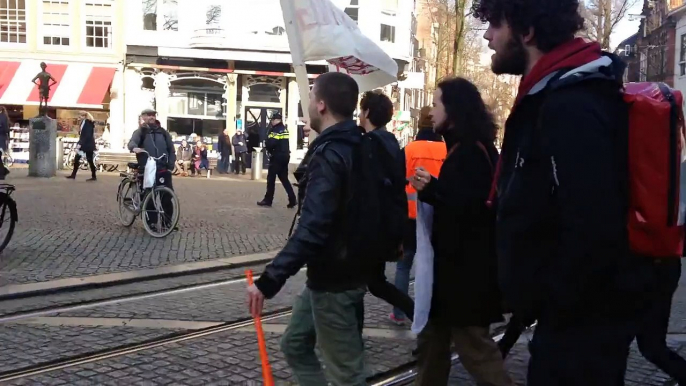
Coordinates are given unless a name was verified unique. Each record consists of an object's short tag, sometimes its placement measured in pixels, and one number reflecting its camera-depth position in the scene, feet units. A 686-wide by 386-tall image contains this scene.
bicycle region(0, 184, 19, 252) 26.21
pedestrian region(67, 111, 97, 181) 61.52
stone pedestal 64.90
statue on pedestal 68.18
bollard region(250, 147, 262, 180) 75.72
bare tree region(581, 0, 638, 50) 87.81
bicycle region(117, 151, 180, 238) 33.12
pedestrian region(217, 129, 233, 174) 88.48
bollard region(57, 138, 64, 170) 75.35
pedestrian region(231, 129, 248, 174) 87.25
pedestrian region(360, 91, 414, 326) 17.16
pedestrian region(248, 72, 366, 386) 9.78
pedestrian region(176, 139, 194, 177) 81.56
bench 80.53
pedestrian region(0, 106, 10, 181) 65.79
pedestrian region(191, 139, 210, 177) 82.33
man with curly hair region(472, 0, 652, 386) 6.06
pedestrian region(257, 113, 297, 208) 46.24
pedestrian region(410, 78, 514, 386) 11.39
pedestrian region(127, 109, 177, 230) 33.45
